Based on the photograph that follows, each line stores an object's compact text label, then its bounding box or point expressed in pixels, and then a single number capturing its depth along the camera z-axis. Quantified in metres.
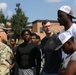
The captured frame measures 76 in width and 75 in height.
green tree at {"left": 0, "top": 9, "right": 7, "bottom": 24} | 19.20
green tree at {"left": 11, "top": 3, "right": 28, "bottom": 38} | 20.41
